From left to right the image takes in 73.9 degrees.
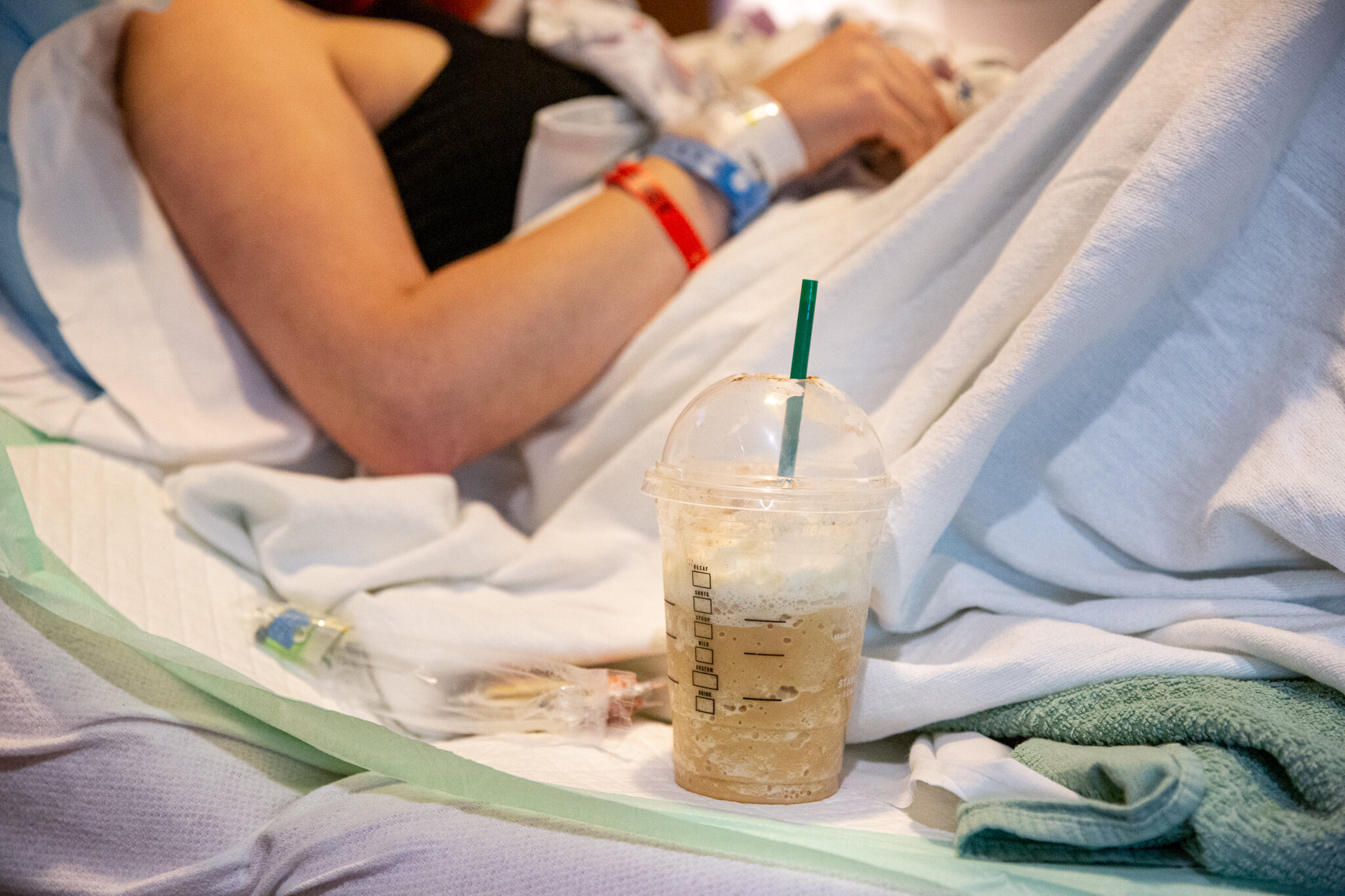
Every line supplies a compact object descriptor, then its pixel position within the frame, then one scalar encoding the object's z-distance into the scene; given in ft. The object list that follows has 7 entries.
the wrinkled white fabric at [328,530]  2.36
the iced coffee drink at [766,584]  1.66
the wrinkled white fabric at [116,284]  2.59
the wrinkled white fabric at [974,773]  1.58
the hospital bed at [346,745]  1.53
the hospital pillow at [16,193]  2.62
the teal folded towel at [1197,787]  1.43
